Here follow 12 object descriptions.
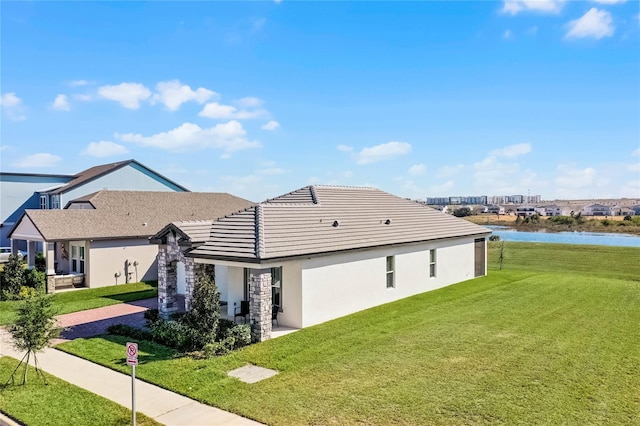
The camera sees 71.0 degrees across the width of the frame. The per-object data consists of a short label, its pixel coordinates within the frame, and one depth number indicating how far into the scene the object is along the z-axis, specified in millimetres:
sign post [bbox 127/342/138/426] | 8156
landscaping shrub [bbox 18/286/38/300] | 21659
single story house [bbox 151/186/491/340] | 14586
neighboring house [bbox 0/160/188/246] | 36531
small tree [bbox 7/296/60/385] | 10586
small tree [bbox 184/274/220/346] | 12836
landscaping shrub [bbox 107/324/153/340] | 14508
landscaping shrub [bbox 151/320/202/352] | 12938
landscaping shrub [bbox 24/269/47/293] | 22969
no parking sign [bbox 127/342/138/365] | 8342
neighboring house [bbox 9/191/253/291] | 23984
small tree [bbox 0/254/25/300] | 22359
